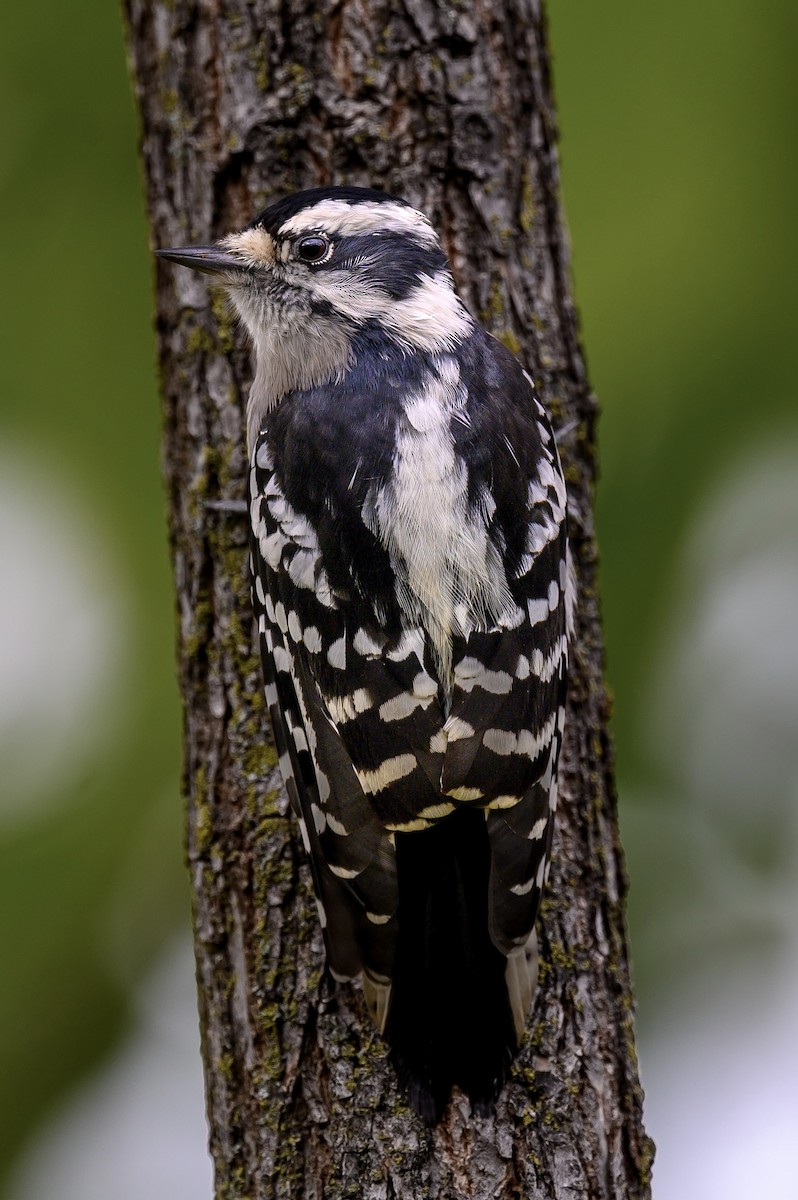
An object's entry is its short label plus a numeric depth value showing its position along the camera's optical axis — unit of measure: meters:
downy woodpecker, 4.67
